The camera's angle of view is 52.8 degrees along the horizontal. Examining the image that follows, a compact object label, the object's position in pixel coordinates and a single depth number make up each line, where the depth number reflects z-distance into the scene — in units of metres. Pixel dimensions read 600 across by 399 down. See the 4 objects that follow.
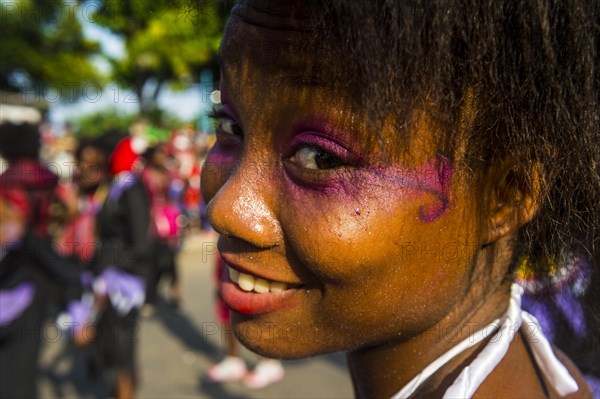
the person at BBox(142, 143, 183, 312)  6.05
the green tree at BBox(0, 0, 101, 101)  20.38
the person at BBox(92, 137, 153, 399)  3.87
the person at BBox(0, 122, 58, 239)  3.41
